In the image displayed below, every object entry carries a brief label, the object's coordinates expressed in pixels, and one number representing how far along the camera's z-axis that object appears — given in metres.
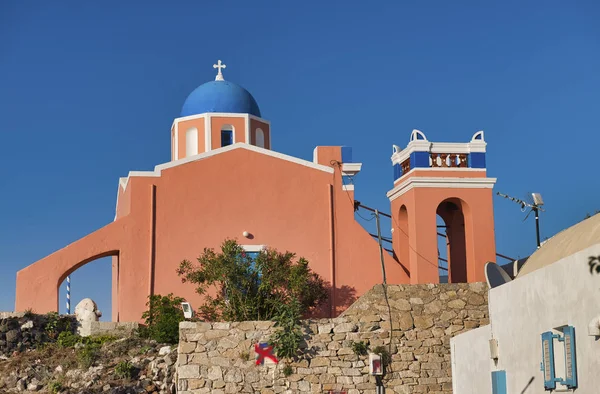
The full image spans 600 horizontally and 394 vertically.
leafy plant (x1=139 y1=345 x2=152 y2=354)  24.36
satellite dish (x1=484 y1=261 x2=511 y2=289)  18.95
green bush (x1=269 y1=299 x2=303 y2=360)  22.23
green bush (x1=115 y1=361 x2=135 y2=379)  23.28
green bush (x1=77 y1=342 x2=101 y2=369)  23.95
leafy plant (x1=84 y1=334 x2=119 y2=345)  25.28
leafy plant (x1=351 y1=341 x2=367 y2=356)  22.56
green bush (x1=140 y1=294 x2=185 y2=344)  25.14
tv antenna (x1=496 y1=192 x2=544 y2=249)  25.41
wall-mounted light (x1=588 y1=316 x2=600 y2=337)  13.06
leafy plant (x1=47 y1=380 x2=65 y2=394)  23.22
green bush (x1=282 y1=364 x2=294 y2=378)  22.19
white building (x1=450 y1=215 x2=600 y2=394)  13.54
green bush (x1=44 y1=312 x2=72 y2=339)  25.62
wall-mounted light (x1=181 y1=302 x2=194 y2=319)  24.92
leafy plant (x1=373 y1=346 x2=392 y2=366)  22.69
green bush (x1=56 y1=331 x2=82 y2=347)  25.25
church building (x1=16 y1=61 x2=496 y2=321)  27.02
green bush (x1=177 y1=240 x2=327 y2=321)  25.59
